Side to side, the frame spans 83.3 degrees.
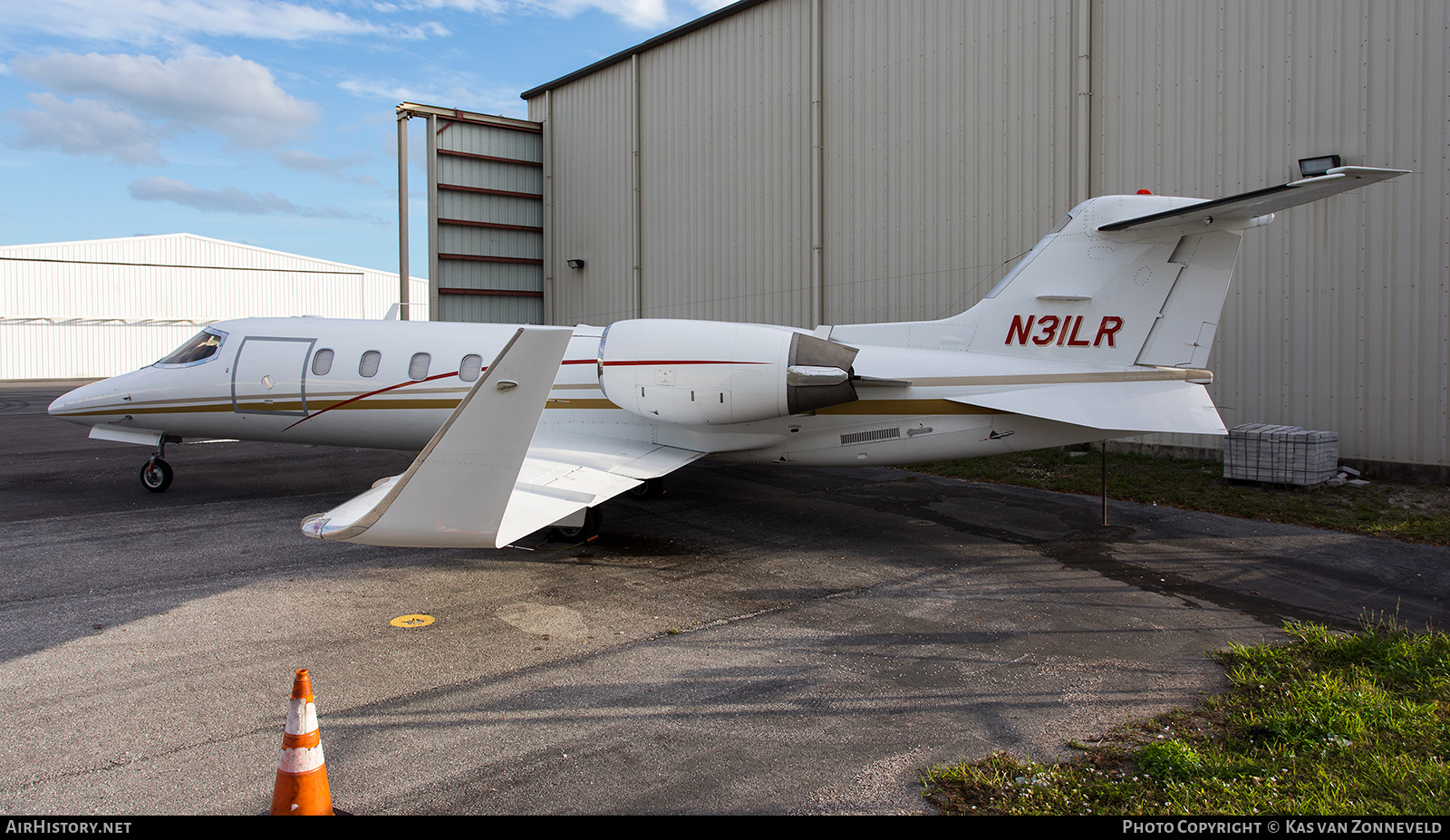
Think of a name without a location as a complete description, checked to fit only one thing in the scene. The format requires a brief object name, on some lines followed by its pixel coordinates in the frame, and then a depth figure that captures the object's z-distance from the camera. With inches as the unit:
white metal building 1775.3
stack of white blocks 430.0
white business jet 307.1
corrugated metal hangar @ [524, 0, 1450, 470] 442.3
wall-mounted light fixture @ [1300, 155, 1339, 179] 453.7
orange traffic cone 130.8
